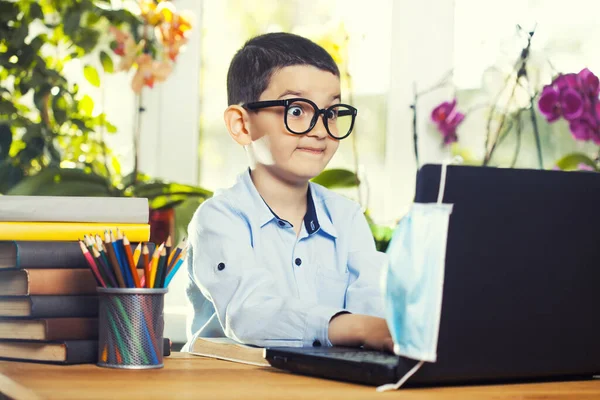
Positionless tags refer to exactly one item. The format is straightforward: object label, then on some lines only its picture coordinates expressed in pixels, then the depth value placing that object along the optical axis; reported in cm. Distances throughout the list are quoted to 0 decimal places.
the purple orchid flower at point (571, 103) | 364
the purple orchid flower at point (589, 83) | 361
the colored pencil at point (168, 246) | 204
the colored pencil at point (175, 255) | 207
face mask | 182
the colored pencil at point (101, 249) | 203
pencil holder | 202
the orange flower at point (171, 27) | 384
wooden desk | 181
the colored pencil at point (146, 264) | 203
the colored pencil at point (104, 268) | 203
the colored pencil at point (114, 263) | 202
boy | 224
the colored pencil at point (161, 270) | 204
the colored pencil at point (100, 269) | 203
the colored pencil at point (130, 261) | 202
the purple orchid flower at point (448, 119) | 404
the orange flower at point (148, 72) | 387
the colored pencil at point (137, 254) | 207
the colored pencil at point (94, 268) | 204
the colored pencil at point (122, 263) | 203
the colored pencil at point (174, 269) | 207
